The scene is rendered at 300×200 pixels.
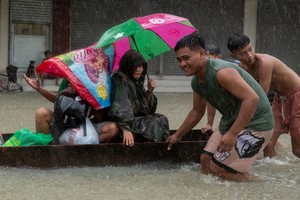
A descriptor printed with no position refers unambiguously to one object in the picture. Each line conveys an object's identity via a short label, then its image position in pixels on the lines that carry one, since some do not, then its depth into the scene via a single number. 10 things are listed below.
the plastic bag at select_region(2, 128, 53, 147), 6.41
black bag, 6.23
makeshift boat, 6.01
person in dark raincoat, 6.40
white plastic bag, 6.30
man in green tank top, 5.23
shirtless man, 6.11
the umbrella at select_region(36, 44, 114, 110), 6.32
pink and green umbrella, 7.02
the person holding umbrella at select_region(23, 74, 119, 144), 6.44
